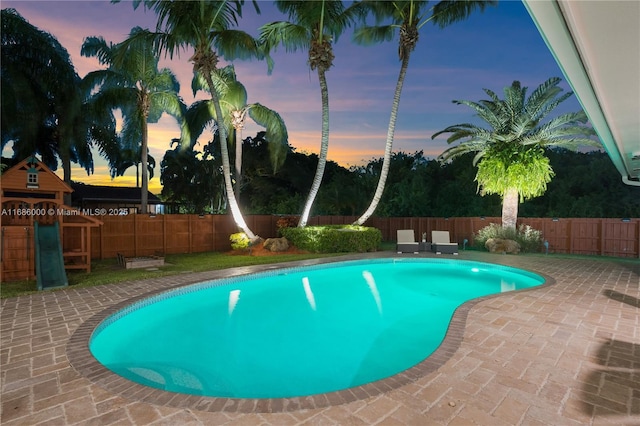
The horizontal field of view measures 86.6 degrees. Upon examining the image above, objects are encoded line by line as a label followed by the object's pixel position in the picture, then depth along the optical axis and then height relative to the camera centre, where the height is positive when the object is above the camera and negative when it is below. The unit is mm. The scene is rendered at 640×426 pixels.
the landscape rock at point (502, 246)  15195 -1839
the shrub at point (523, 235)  15852 -1430
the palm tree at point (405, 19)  14969 +8475
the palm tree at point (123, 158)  19172 +3215
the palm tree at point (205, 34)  12297 +6489
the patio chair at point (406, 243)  15617 -1749
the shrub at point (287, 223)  17047 -896
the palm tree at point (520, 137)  14219 +2949
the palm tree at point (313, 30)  13898 +7395
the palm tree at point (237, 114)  16594 +4593
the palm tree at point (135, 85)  15305 +5607
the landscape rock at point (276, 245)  15016 -1767
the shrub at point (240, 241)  15289 -1612
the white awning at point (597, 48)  2357 +1380
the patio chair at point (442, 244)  15156 -1744
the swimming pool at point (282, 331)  4660 -2370
